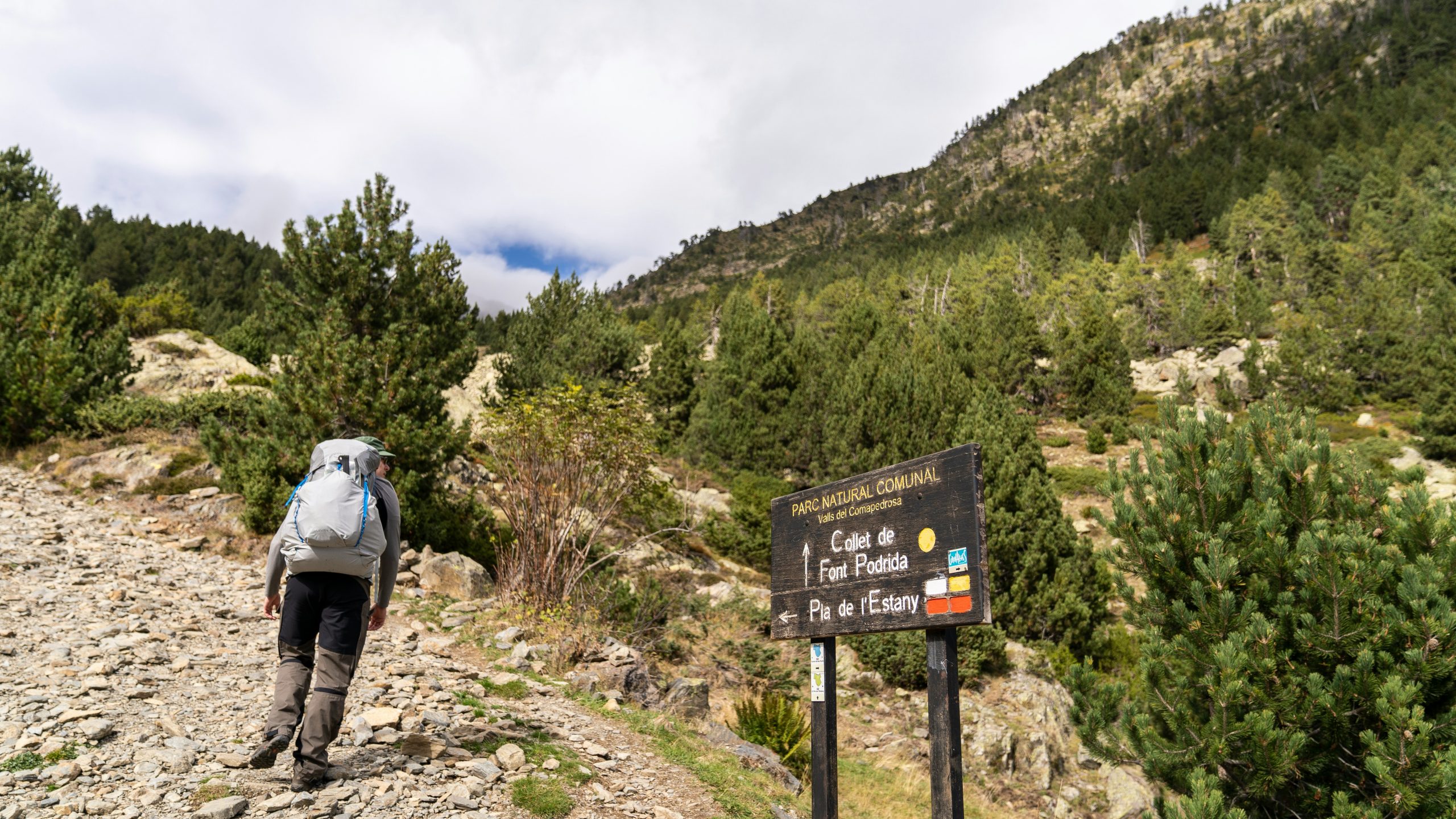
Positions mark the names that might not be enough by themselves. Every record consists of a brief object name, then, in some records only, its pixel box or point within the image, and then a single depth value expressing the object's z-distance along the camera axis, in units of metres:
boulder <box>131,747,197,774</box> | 3.90
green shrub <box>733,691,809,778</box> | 7.79
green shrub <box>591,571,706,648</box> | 9.55
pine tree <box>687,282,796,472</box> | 20.59
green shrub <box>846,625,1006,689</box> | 11.86
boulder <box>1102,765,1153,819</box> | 10.03
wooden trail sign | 3.92
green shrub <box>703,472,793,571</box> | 15.77
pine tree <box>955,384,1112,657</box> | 13.66
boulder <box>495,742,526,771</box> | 4.76
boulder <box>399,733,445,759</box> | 4.57
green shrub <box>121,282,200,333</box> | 25.70
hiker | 3.69
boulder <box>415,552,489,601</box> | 9.80
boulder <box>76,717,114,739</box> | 4.12
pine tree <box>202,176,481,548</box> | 10.62
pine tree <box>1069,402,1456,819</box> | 4.86
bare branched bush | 9.44
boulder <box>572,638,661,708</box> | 7.50
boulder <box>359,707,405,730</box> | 4.92
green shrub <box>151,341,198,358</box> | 22.33
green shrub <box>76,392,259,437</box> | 13.93
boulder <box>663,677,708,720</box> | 7.57
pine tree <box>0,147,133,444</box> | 13.38
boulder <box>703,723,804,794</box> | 6.48
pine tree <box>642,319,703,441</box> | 27.17
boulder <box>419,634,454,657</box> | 7.56
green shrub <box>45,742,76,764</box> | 3.78
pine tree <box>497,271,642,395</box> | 20.83
